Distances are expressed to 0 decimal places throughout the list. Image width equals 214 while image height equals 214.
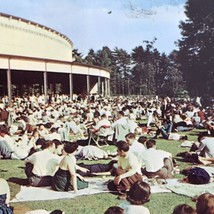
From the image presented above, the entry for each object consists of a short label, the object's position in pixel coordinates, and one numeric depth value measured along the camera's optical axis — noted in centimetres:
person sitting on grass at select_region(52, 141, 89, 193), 763
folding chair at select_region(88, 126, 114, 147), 1405
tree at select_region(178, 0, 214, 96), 3416
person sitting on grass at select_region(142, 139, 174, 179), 843
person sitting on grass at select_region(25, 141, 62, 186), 826
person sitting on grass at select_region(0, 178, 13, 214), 505
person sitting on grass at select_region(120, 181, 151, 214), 470
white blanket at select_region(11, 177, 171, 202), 743
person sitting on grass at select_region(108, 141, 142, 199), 748
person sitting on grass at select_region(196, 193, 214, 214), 390
